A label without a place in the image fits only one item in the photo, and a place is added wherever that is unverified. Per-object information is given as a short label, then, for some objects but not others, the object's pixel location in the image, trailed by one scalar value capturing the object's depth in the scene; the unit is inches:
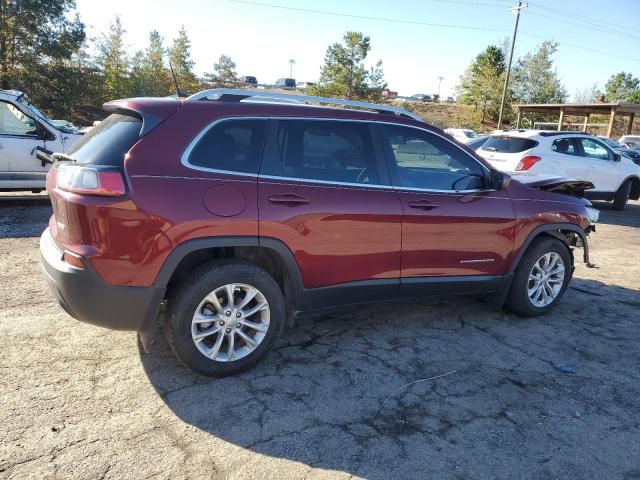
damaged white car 322.3
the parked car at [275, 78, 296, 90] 3203.7
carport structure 1032.2
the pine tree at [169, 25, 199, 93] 1266.0
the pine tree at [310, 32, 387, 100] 1694.1
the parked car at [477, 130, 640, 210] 412.2
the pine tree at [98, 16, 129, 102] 1178.6
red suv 115.9
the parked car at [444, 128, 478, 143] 1028.2
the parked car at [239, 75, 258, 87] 2888.8
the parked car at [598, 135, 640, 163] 897.5
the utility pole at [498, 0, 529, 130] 1400.1
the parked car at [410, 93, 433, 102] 3800.2
